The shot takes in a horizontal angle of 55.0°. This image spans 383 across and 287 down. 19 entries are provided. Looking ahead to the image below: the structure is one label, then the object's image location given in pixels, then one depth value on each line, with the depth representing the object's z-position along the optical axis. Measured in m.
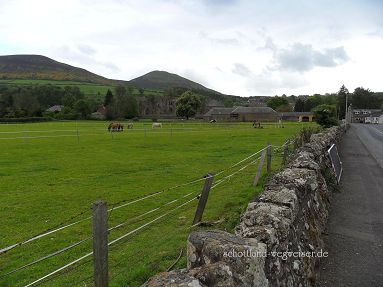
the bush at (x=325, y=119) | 45.50
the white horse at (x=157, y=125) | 61.34
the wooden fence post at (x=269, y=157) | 14.54
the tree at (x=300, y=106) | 166.62
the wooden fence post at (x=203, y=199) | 8.33
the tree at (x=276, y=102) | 175.25
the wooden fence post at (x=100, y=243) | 4.14
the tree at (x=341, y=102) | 147.84
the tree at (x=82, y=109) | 115.49
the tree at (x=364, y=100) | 177.38
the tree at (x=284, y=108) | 164.31
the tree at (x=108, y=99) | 131.00
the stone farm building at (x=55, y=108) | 129.12
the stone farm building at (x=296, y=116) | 139.21
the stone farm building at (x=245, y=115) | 123.00
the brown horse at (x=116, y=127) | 47.72
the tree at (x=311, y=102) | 163.85
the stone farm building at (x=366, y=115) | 147.07
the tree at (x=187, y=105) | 116.44
